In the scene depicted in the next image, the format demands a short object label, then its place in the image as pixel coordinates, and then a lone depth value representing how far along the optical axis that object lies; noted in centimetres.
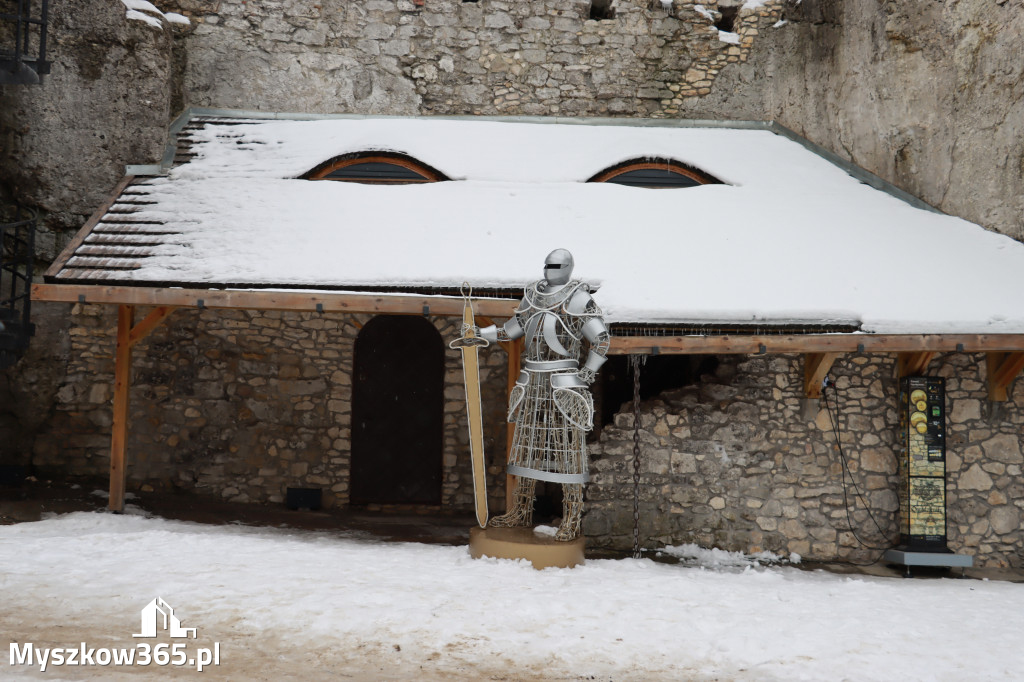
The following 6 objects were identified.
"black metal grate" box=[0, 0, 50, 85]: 748
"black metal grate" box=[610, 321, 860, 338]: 618
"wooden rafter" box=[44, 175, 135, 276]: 621
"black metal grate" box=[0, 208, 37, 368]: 693
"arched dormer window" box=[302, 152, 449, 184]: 826
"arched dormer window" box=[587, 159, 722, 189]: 838
